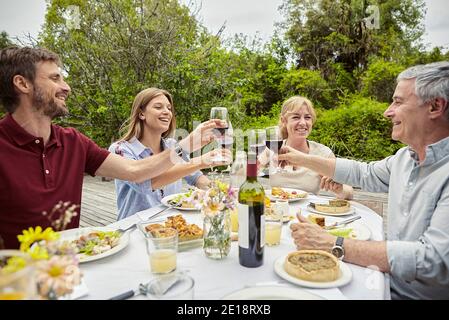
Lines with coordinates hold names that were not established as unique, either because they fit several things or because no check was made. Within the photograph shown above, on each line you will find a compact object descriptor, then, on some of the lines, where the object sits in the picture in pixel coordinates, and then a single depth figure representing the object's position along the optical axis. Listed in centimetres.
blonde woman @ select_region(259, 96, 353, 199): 286
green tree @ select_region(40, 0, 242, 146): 674
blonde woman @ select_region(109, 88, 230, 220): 231
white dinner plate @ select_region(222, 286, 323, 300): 95
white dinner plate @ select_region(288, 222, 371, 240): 148
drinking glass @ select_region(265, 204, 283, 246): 141
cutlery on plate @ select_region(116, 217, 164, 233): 156
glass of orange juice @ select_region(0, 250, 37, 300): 57
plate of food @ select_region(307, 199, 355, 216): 186
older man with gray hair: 123
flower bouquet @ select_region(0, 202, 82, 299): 59
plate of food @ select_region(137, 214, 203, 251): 139
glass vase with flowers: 121
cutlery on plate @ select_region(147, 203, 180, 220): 183
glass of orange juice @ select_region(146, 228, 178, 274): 115
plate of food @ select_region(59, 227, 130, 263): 126
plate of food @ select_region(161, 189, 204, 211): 198
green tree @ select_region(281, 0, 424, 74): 1003
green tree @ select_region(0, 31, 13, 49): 659
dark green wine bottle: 112
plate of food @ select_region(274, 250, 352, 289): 106
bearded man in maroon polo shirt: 168
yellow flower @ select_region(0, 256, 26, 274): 60
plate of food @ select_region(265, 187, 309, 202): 220
